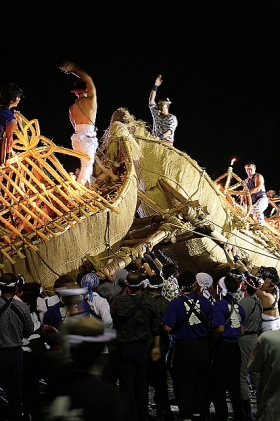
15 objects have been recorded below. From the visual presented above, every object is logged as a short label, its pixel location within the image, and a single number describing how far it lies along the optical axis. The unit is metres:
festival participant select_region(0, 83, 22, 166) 9.01
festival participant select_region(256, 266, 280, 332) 6.81
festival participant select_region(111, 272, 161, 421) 6.66
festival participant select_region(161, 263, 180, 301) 7.98
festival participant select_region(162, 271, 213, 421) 6.82
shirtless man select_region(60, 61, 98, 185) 10.62
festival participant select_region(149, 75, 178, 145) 13.20
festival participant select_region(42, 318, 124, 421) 3.42
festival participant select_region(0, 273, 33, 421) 5.93
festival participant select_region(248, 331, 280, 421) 4.40
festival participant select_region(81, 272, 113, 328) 6.77
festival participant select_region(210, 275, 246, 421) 6.86
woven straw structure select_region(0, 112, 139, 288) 8.55
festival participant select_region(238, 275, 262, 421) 7.47
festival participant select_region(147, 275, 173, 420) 7.32
